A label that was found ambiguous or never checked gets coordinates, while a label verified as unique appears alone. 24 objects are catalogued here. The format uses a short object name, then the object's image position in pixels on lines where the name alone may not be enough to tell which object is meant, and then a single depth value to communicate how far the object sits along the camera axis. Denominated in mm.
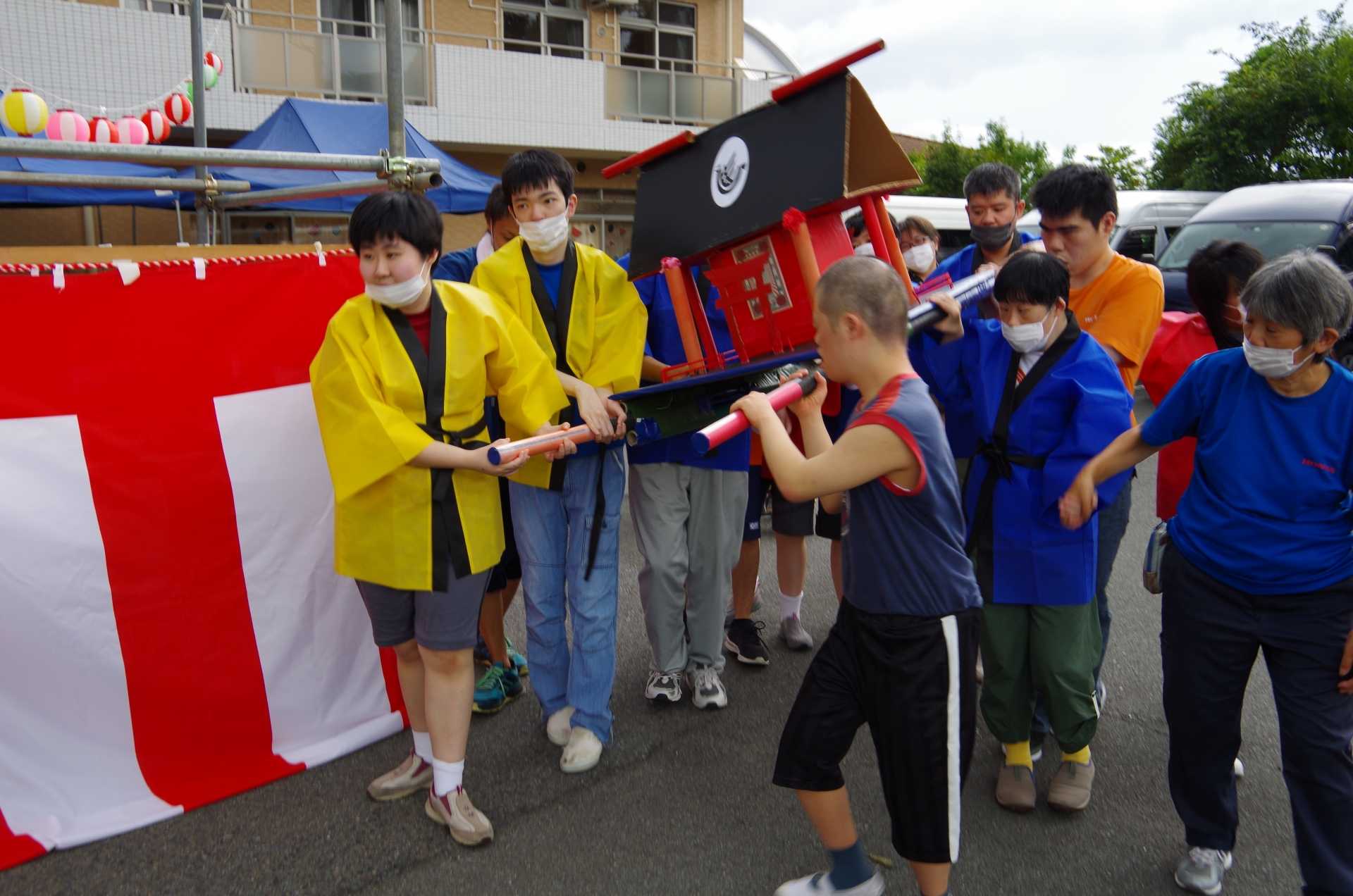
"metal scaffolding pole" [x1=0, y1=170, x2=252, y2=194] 3889
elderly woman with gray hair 2471
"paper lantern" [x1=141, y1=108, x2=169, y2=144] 9391
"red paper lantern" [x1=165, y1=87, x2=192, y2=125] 10555
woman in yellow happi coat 2852
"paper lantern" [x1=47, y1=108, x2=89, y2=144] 8234
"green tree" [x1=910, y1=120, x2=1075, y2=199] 24672
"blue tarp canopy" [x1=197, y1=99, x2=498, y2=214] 9906
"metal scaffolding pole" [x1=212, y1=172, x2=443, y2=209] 3586
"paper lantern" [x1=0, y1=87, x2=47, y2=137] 7449
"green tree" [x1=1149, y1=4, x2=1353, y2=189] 21328
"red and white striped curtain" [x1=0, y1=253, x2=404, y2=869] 2879
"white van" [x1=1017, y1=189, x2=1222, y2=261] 14922
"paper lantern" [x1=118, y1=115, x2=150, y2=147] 8578
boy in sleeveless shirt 2342
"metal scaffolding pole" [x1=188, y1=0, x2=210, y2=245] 5691
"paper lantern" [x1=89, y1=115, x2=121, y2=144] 8039
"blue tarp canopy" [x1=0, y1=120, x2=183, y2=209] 8547
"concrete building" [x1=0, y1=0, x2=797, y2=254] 14172
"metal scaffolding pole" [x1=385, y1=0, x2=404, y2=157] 3850
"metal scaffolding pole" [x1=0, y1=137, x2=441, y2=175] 2930
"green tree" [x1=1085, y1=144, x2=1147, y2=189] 25750
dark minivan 11578
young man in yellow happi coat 3303
